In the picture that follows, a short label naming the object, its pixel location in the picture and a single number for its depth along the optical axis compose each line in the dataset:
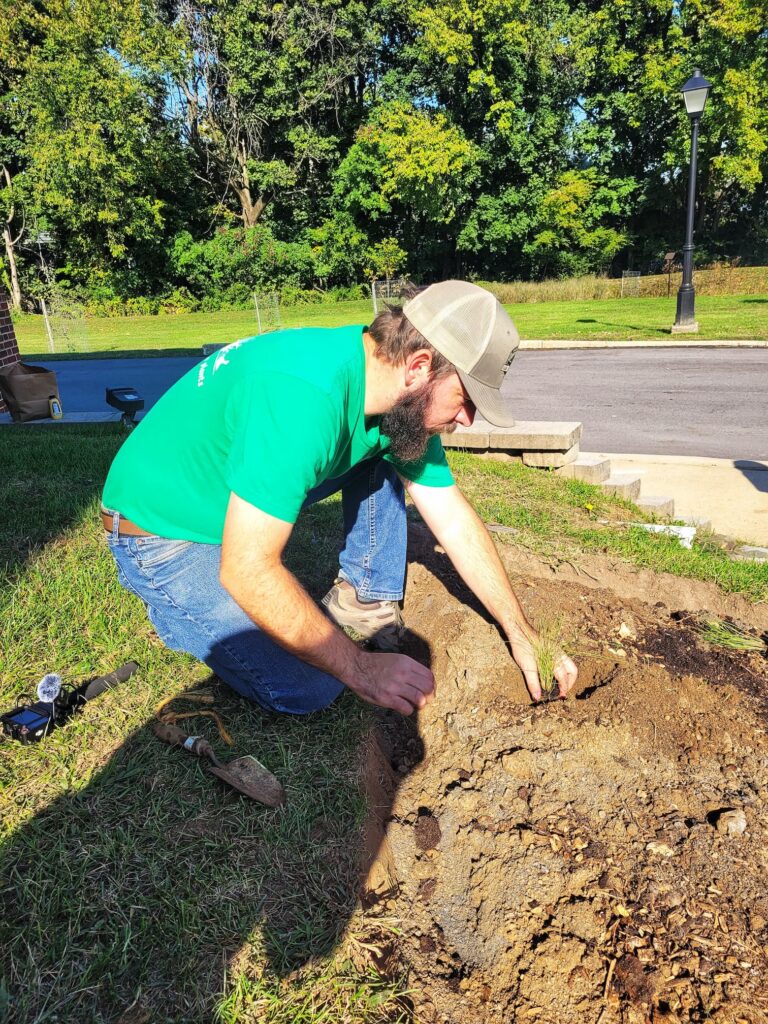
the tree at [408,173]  30.30
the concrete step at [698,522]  4.65
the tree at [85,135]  29.02
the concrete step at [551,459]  5.38
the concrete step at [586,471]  5.30
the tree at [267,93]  30.94
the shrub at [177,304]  30.98
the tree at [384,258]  33.22
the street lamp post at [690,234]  12.78
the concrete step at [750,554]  4.18
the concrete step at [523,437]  5.33
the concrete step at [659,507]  4.88
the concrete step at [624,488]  5.09
